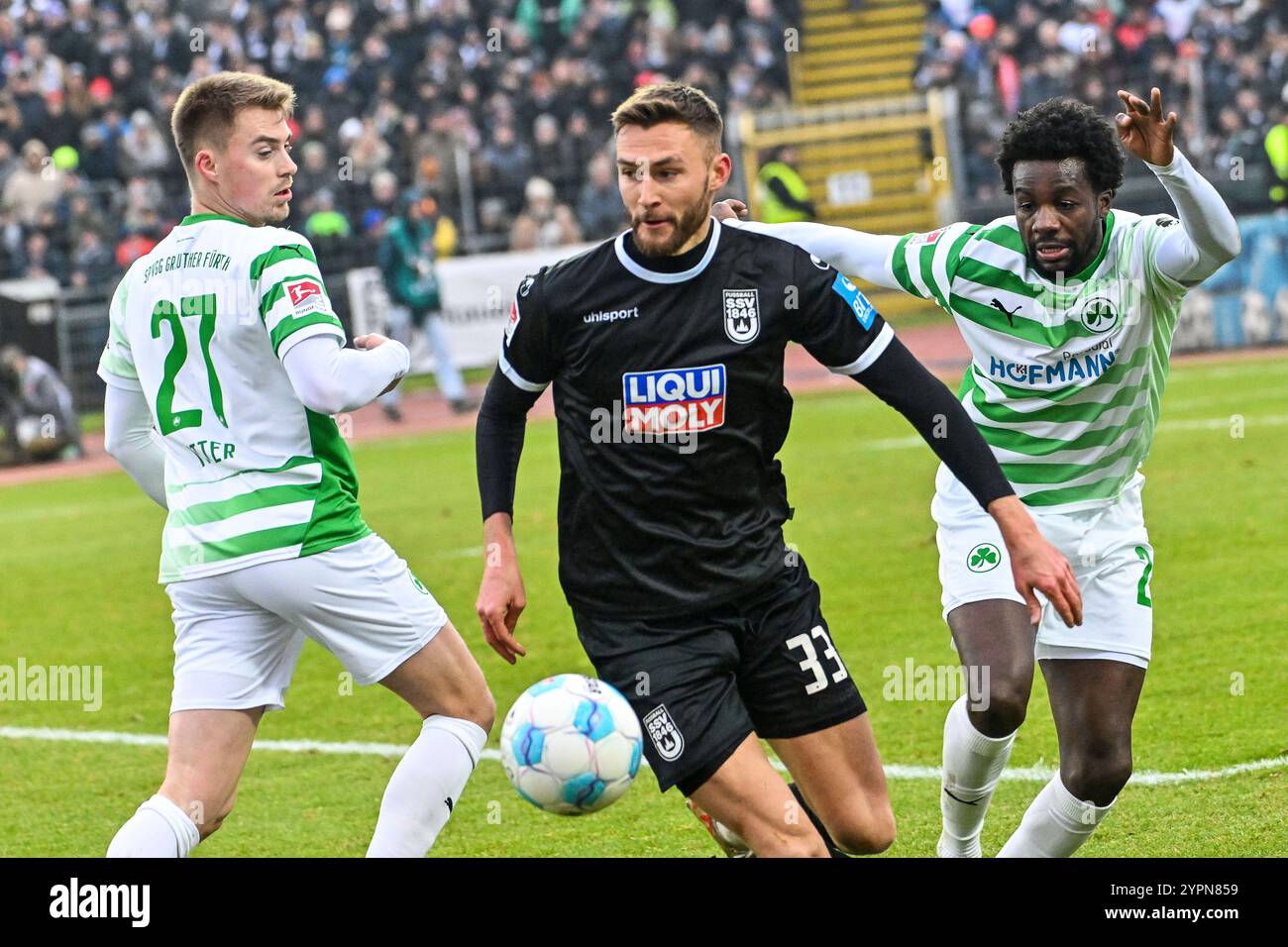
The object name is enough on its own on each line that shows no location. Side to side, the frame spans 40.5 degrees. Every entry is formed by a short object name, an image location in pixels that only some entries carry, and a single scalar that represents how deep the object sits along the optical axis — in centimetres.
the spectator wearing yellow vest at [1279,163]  1897
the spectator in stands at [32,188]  2339
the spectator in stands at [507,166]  2417
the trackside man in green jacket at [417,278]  1922
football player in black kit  431
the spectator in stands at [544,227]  2216
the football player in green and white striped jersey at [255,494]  437
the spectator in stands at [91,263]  2247
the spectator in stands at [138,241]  2303
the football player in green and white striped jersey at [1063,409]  483
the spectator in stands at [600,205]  2302
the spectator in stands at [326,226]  2253
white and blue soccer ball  405
